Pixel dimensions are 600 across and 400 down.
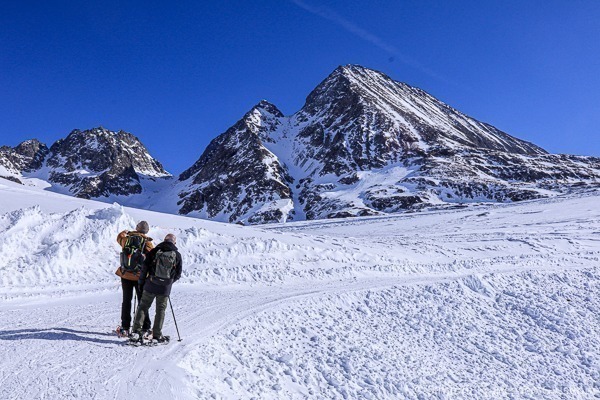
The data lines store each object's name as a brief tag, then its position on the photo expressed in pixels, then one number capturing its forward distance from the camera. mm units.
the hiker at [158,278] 7727
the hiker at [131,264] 7922
